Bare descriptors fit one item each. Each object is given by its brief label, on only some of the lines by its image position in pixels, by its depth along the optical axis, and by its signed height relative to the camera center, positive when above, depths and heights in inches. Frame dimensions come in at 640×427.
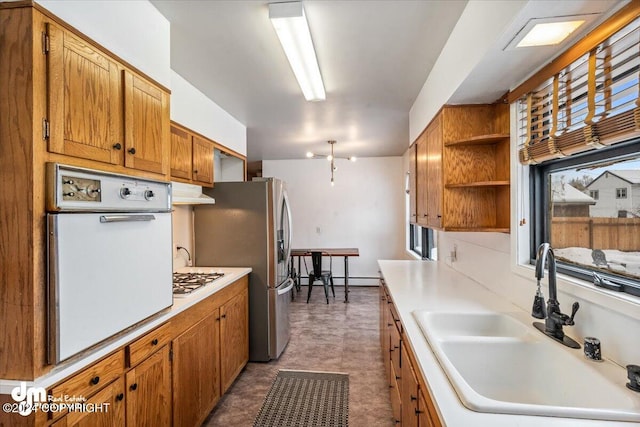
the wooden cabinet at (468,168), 85.5 +12.2
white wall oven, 43.0 -6.2
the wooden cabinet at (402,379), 43.8 -31.2
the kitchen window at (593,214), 47.0 -0.4
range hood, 98.0 +7.3
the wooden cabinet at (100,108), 44.7 +18.3
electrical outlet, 116.1 -16.5
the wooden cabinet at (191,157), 97.7 +20.0
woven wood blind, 41.9 +17.4
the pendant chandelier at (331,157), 194.5 +44.0
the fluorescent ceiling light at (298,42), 65.8 +41.7
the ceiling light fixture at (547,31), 46.4 +28.5
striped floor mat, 87.6 -57.0
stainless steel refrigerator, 122.2 -10.4
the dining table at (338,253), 207.9 -25.7
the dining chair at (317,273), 203.9 -37.8
